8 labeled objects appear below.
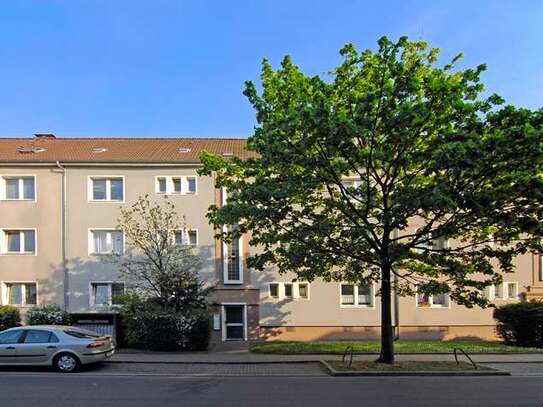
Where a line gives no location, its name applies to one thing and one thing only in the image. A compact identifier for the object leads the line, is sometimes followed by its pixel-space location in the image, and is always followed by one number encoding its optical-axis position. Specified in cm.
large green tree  1194
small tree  2092
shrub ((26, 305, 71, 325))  2178
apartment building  2592
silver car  1399
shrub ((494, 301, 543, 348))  2047
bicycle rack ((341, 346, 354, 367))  1424
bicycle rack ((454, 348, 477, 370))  1419
